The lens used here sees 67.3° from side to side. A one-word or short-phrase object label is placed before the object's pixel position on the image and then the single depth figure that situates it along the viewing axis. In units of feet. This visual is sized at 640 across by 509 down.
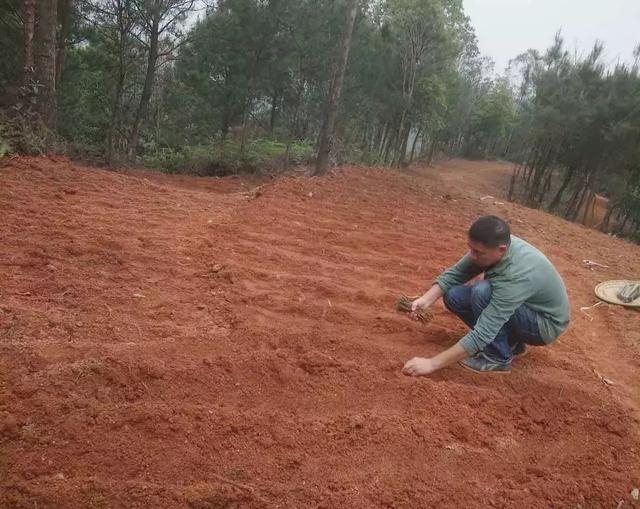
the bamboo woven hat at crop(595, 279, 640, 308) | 14.20
